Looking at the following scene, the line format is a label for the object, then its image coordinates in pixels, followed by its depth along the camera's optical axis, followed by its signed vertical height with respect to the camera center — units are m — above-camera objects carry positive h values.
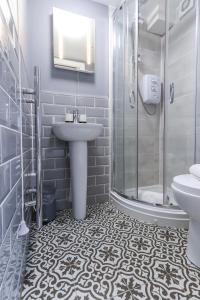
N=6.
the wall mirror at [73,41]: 1.76 +1.03
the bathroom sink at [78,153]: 1.48 -0.08
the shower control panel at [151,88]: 2.12 +0.66
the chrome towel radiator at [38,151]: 1.34 -0.06
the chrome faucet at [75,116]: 1.78 +0.28
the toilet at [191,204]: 0.95 -0.32
